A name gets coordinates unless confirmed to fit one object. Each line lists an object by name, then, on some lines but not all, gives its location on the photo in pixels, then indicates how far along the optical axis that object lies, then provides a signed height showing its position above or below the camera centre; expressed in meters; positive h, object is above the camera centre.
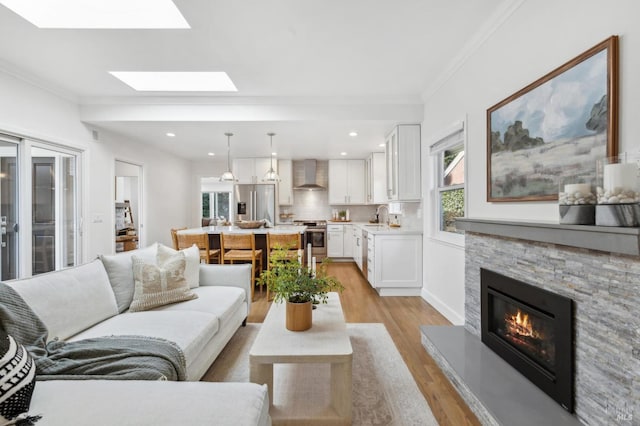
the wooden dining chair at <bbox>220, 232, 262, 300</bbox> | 4.07 -0.48
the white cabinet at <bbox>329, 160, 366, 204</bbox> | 7.05 +0.69
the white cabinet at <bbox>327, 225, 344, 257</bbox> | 6.79 -0.63
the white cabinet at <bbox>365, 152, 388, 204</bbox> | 6.19 +0.71
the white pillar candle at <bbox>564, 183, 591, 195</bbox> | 1.38 +0.11
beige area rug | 1.77 -1.19
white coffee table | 1.59 -0.80
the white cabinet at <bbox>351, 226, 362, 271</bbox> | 5.68 -0.68
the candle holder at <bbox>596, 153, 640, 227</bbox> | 1.18 +0.08
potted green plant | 1.89 -0.50
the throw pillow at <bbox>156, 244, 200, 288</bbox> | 2.55 -0.46
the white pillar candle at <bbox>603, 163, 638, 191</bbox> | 1.21 +0.14
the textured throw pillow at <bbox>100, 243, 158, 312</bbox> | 2.26 -0.50
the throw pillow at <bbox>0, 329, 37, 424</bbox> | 1.05 -0.63
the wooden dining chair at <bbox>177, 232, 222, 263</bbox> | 4.09 -0.42
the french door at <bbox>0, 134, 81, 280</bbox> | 3.18 +0.04
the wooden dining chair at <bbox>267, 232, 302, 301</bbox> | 4.03 -0.38
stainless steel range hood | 7.04 +0.83
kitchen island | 4.54 -0.46
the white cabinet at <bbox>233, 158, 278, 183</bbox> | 6.88 +0.99
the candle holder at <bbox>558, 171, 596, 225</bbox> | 1.38 +0.03
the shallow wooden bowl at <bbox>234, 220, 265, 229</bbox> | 5.07 -0.23
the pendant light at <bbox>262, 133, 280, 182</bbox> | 5.12 +0.60
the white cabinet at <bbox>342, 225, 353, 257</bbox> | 6.79 -0.63
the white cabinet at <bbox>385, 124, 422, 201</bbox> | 4.10 +0.68
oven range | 6.85 -0.66
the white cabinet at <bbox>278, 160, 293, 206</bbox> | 7.14 +0.81
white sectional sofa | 1.12 -0.74
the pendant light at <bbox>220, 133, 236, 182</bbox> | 5.01 +0.57
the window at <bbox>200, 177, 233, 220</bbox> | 9.73 +0.37
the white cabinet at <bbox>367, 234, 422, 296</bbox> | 4.17 -0.75
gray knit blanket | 1.38 -0.72
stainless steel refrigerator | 6.82 +0.21
